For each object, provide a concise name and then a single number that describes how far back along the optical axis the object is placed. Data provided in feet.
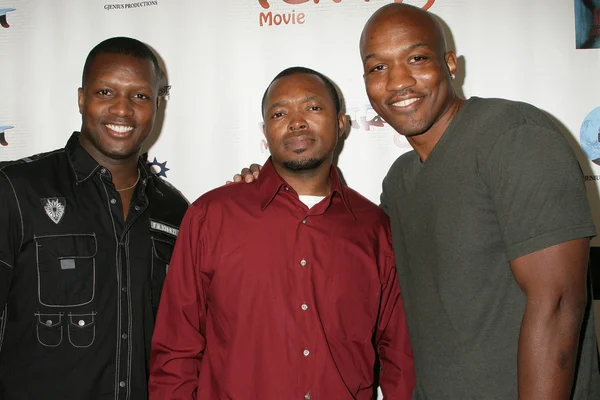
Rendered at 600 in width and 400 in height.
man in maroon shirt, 5.16
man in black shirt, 5.37
